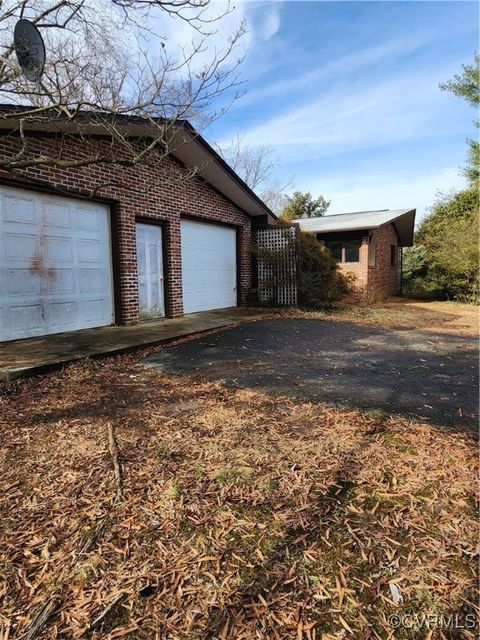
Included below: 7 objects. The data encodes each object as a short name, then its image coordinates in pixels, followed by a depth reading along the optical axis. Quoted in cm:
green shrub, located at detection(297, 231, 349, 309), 1122
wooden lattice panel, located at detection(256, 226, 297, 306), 1127
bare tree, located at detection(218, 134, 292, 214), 2655
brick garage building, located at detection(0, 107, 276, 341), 611
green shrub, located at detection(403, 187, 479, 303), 1466
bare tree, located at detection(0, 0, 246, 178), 503
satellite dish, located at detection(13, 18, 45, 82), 475
